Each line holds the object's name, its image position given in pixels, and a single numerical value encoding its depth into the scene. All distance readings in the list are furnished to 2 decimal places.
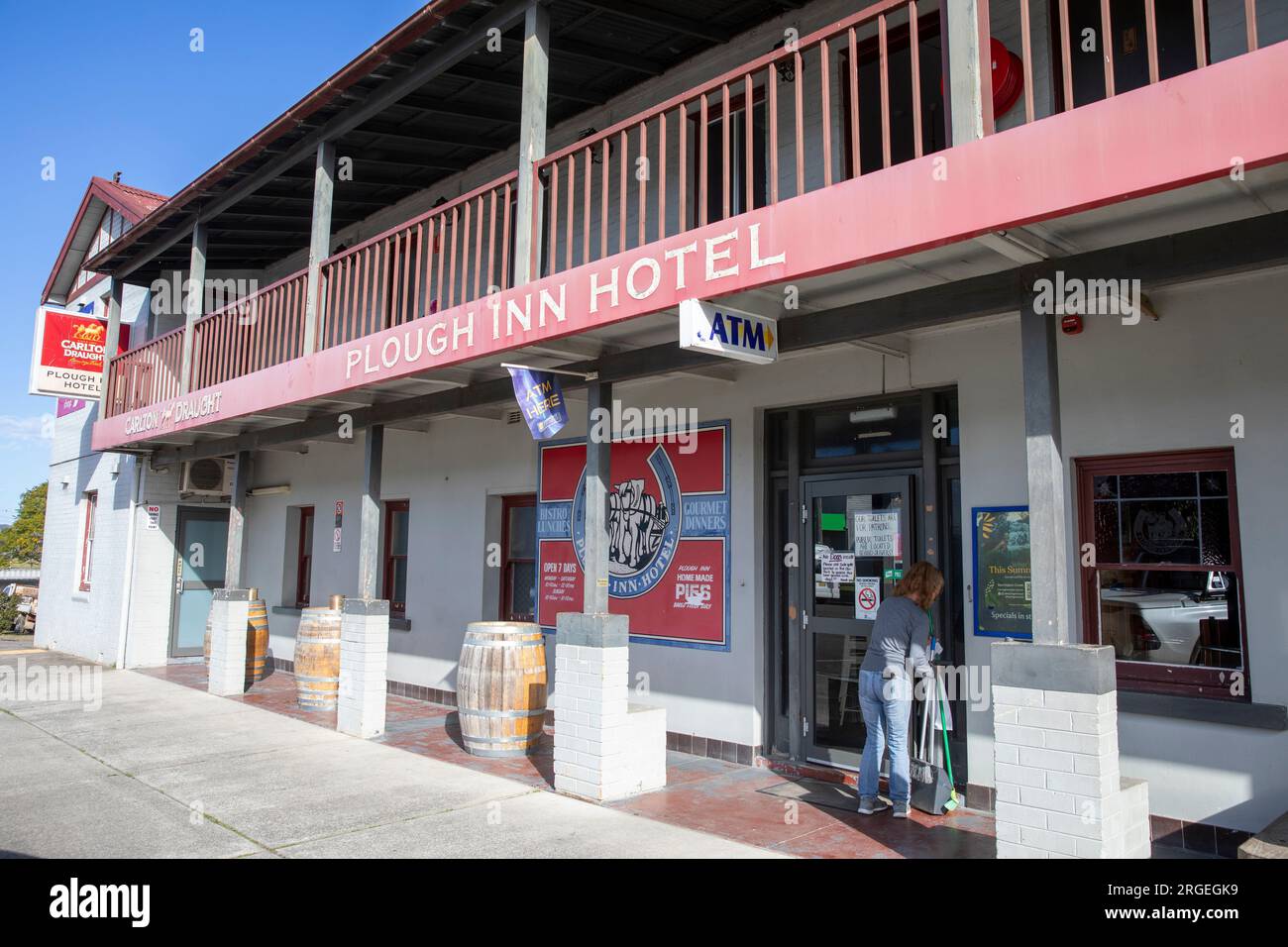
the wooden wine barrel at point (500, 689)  7.35
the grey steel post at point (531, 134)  6.32
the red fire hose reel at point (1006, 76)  5.77
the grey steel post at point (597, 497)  6.39
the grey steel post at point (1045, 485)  4.18
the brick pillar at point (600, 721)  6.16
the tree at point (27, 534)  38.53
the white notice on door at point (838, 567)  6.92
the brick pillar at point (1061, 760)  3.98
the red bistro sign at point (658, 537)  7.62
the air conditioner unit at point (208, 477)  13.70
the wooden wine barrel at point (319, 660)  9.45
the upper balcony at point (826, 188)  3.43
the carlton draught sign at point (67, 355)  13.22
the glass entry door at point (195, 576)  13.95
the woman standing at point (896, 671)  5.71
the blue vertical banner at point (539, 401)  6.37
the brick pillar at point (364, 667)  8.25
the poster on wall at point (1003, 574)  5.78
